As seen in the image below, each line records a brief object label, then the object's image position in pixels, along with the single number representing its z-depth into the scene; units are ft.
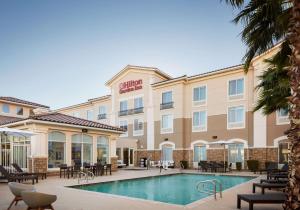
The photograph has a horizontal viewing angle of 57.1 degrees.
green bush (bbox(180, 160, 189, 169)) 90.89
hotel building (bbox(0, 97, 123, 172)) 57.16
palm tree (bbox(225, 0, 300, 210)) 15.19
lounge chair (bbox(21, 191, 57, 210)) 20.92
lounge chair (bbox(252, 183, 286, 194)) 32.81
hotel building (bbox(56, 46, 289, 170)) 79.87
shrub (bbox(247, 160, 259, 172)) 75.66
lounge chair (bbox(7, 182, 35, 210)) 25.21
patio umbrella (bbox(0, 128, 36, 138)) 44.39
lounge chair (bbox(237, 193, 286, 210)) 24.21
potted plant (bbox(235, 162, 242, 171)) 81.05
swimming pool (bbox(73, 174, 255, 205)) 39.14
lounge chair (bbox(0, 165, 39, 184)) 43.27
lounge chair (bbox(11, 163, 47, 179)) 49.07
